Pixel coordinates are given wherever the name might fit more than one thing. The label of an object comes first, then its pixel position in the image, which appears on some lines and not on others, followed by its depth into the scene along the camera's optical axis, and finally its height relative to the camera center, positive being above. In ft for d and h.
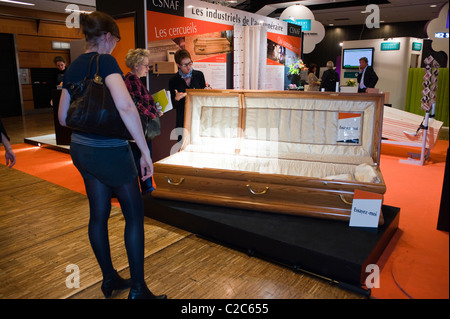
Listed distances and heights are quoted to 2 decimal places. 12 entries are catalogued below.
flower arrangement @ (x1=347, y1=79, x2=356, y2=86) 30.30 +0.34
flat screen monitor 38.22 +3.41
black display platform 6.67 -3.13
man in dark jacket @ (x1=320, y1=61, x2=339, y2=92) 28.19 +0.63
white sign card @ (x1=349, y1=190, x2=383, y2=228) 7.45 -2.59
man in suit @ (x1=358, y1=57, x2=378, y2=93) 27.46 +0.77
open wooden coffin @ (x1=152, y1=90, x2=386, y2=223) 8.25 -1.90
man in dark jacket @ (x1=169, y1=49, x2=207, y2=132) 12.41 +0.13
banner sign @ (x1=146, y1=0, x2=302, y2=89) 15.70 +2.71
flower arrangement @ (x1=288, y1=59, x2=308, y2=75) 27.71 +1.55
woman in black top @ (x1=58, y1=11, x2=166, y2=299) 5.29 -1.10
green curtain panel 28.84 -0.61
